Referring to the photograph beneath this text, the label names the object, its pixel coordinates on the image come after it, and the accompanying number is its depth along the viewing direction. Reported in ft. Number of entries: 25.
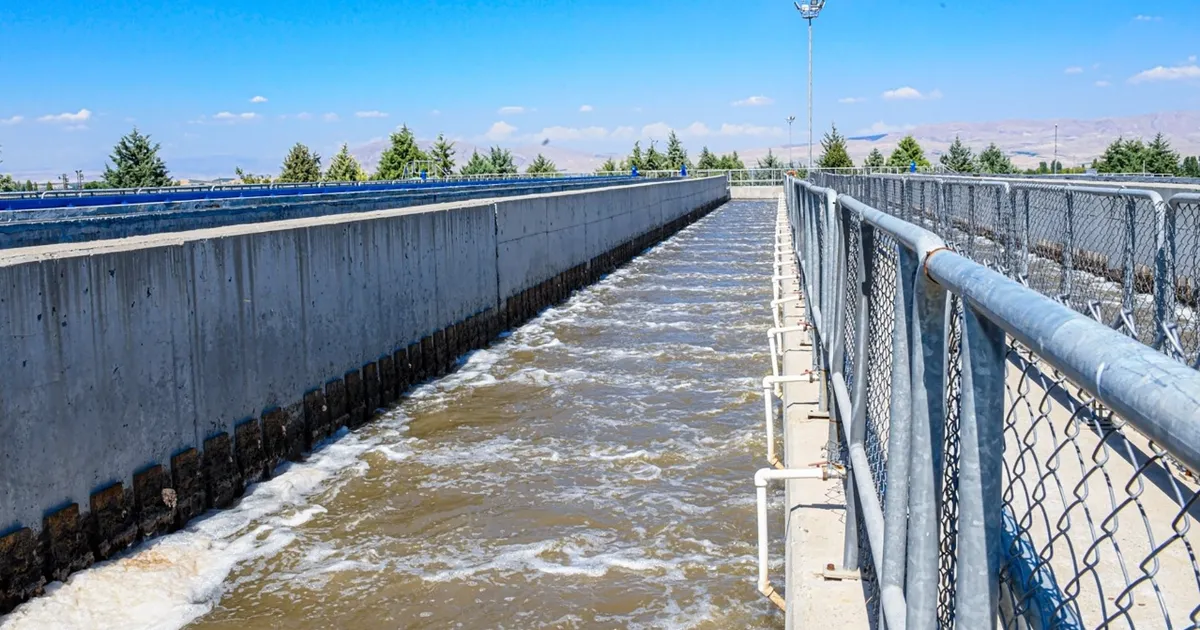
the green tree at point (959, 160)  289.12
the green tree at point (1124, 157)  196.85
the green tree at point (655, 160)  346.95
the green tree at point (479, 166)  303.27
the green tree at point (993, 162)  286.56
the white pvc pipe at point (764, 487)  17.83
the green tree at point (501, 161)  300.40
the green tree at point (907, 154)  314.76
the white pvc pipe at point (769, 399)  24.63
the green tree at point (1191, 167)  180.34
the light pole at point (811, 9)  179.32
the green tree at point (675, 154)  348.18
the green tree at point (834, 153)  315.78
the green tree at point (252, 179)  164.61
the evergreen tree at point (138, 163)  179.63
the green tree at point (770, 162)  351.25
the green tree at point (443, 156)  283.18
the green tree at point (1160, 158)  187.87
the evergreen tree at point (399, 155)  278.26
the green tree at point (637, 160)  346.95
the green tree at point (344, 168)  269.23
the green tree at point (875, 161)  314.96
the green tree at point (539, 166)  317.01
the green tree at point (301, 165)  250.78
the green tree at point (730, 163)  353.72
